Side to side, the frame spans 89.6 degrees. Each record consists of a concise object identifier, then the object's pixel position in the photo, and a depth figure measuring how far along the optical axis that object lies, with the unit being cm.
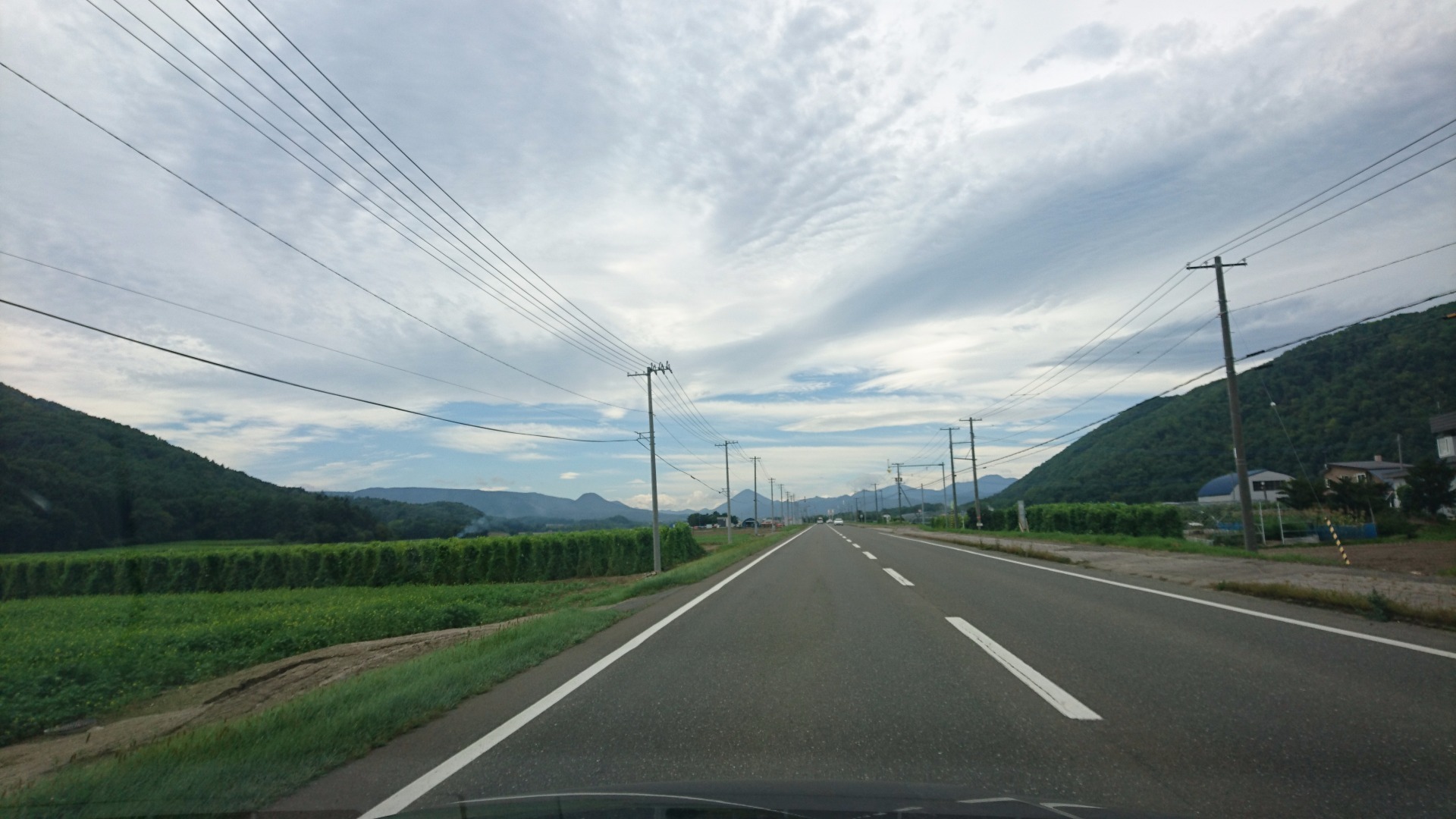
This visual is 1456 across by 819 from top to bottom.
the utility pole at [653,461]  3228
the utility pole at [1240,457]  2238
